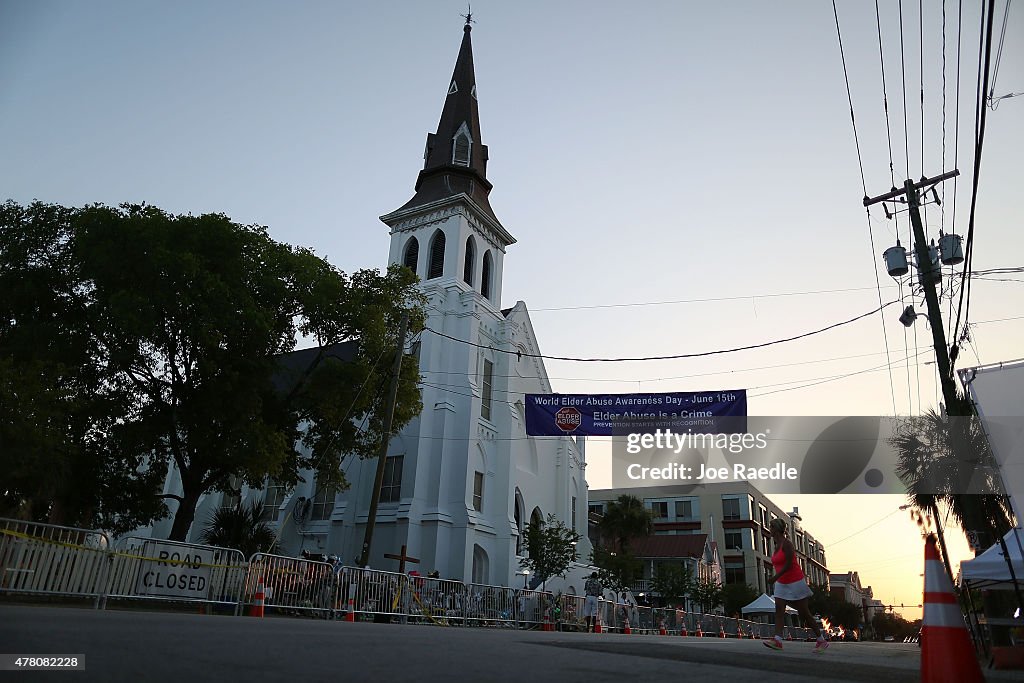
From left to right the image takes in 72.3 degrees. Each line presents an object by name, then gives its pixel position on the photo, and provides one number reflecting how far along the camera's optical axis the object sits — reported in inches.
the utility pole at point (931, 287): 560.1
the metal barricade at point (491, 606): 739.4
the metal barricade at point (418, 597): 625.3
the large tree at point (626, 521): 1845.5
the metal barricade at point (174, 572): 464.1
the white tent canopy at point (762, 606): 1447.8
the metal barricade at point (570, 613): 863.1
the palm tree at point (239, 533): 997.2
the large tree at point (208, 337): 695.1
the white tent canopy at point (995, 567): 364.2
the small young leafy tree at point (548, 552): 1255.5
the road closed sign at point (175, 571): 480.1
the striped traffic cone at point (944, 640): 148.8
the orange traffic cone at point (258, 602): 521.9
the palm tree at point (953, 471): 585.9
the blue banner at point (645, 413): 740.6
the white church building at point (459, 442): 1202.6
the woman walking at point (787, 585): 313.1
